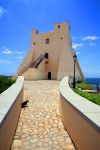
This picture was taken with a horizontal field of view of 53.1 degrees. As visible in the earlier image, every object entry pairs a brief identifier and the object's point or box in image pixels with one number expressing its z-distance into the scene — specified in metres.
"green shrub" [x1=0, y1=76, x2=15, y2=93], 6.50
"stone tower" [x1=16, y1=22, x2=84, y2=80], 17.56
